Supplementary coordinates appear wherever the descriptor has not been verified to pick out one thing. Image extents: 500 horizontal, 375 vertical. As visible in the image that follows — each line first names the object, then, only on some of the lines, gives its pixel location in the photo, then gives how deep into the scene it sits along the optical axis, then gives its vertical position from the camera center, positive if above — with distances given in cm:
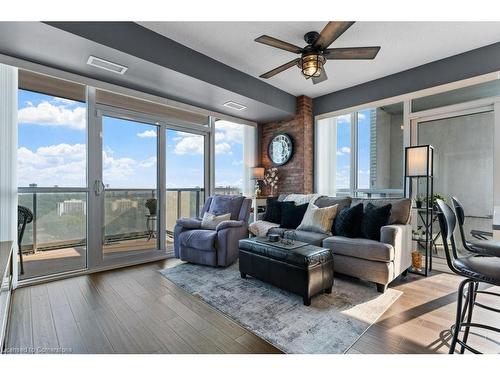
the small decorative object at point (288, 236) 283 -63
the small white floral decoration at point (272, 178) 513 +16
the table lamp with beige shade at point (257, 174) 511 +24
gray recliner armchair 340 -71
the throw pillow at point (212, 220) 374 -52
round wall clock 492 +75
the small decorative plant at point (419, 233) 339 -67
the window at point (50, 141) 294 +56
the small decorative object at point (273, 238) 287 -60
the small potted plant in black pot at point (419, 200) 353 -20
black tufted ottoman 234 -82
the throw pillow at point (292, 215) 375 -44
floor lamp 321 +21
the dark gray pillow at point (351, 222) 311 -45
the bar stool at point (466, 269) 145 -50
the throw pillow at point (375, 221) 291 -41
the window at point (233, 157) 495 +60
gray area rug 184 -112
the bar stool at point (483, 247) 178 -46
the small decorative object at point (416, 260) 326 -97
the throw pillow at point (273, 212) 404 -43
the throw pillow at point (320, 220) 336 -46
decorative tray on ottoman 262 -63
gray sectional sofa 264 -71
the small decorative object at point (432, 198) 331 -17
